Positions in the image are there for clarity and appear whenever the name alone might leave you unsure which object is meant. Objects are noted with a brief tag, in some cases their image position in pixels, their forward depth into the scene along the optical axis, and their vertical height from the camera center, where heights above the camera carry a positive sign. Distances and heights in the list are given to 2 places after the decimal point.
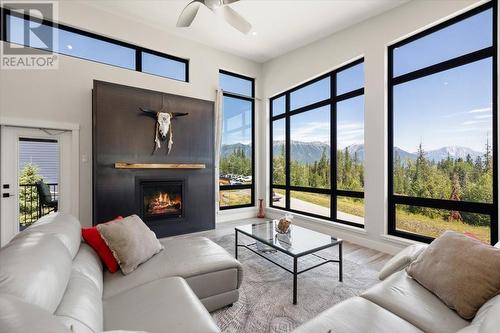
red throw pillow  1.87 -0.67
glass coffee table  2.29 -0.84
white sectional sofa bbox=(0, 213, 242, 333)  0.89 -0.76
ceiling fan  2.64 +1.91
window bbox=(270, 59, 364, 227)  4.03 +0.38
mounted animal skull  3.95 +0.73
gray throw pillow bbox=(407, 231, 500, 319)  1.30 -0.67
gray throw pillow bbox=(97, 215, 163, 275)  1.86 -0.64
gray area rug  1.89 -1.27
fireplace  3.92 -0.58
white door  3.23 -0.07
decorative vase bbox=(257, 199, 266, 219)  5.61 -1.10
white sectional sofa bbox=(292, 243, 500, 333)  1.20 -0.84
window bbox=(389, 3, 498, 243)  2.75 +0.46
